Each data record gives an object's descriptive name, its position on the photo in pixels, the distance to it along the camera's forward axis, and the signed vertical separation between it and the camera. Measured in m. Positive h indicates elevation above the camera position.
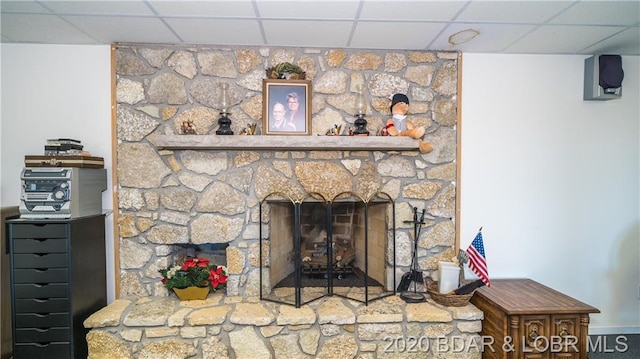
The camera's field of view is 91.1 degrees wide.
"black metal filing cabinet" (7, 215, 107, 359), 2.00 -0.74
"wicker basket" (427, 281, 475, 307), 2.25 -0.92
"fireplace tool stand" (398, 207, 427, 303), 2.49 -0.81
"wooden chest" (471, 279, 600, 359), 2.01 -1.02
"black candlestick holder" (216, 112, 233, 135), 2.35 +0.36
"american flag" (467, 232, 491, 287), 2.19 -0.63
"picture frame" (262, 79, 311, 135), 2.46 +0.51
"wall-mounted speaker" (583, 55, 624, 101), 2.51 +0.76
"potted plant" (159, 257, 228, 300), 2.33 -0.80
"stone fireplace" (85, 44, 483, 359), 2.32 -0.02
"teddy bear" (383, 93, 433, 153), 2.44 +0.39
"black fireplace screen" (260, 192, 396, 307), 2.44 -0.67
